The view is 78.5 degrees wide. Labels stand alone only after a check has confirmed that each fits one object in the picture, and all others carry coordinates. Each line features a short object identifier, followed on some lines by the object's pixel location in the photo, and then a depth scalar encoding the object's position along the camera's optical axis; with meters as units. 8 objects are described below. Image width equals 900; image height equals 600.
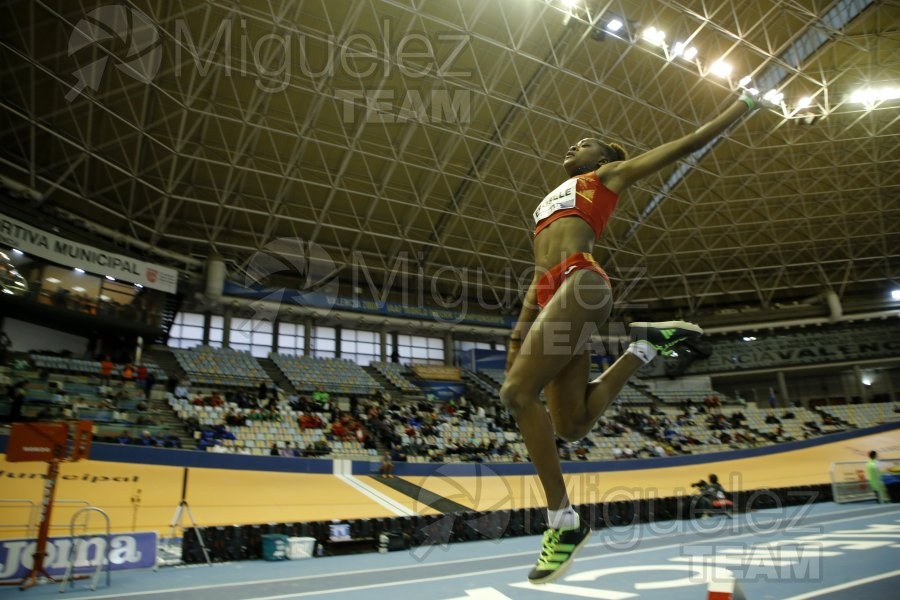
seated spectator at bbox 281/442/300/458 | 16.81
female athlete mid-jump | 2.48
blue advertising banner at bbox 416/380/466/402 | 27.73
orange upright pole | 6.79
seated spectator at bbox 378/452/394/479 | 17.25
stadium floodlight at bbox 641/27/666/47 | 18.50
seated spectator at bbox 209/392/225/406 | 18.67
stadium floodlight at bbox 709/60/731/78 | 20.08
